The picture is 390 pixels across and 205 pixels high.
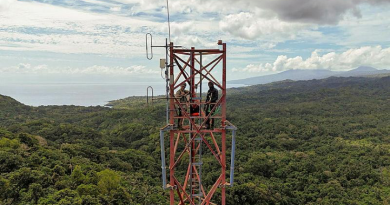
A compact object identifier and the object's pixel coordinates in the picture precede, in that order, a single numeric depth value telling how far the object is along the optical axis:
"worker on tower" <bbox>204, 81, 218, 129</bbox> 7.76
